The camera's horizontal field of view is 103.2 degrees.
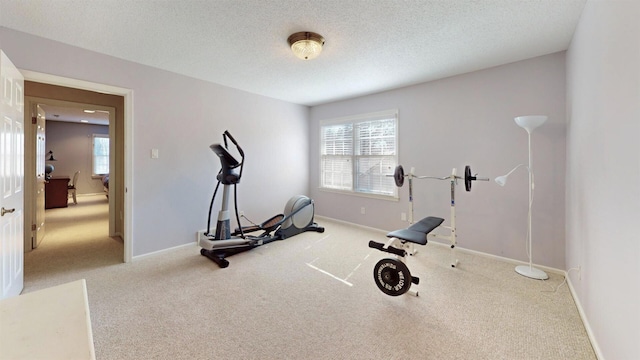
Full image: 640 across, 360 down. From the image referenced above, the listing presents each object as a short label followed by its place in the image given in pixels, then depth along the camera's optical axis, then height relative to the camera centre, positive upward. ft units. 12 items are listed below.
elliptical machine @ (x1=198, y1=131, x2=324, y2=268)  10.00 -2.31
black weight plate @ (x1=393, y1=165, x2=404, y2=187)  10.53 +0.22
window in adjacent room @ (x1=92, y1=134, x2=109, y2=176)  28.19 +2.89
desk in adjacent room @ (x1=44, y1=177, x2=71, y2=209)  20.52 -0.94
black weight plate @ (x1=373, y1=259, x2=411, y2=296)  6.86 -2.70
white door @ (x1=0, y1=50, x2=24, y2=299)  6.08 +0.11
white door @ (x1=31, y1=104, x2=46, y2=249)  11.37 +0.16
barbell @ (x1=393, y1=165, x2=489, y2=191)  10.52 +0.15
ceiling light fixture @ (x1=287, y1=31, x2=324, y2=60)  7.64 +4.21
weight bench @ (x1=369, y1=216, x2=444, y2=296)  6.91 -2.42
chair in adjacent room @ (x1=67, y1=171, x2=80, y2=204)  23.00 -0.59
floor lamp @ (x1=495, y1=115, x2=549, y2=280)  8.45 -0.06
